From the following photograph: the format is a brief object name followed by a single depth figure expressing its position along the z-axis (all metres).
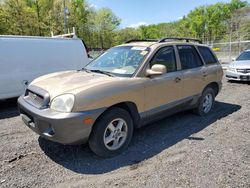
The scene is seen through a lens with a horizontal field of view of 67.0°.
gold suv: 2.53
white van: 4.81
